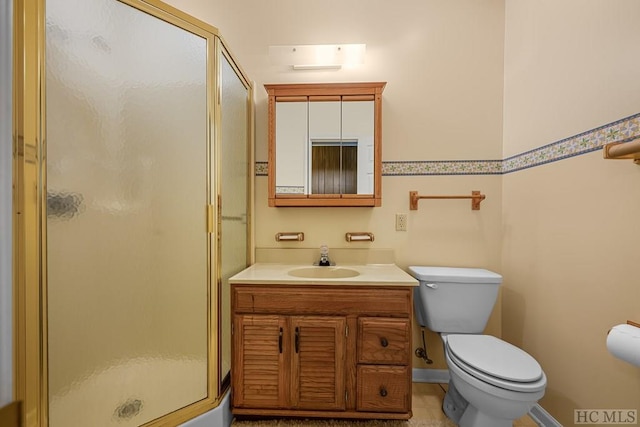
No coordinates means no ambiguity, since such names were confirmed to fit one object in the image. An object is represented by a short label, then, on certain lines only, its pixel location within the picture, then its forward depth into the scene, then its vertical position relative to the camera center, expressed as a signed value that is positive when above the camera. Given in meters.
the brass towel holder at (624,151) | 0.84 +0.21
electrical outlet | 1.75 -0.09
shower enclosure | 0.81 -0.02
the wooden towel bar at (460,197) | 1.70 +0.08
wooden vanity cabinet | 1.27 -0.73
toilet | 1.03 -0.68
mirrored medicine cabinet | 1.67 +0.41
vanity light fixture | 1.66 +1.03
